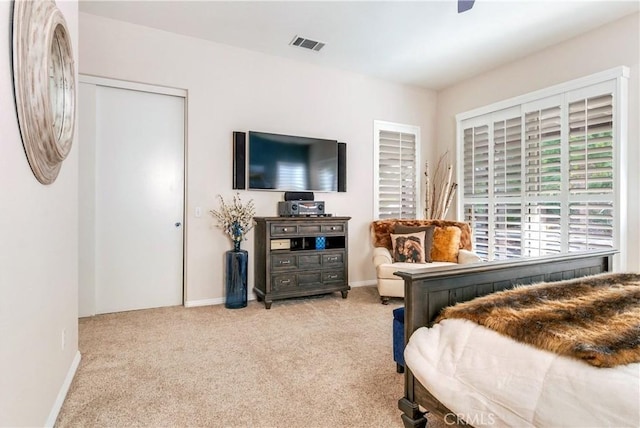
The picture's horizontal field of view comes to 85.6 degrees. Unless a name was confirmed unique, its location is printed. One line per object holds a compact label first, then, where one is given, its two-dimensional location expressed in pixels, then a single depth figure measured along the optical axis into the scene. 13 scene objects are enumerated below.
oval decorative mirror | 1.28
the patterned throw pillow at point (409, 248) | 4.04
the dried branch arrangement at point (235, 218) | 3.77
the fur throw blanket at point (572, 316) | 1.09
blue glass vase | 3.67
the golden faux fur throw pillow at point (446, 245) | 4.18
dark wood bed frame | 1.59
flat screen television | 3.98
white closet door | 3.48
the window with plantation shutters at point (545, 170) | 3.39
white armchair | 3.83
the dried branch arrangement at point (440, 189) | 5.03
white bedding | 0.97
